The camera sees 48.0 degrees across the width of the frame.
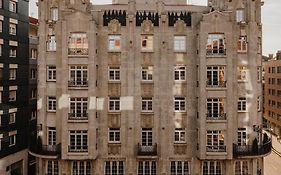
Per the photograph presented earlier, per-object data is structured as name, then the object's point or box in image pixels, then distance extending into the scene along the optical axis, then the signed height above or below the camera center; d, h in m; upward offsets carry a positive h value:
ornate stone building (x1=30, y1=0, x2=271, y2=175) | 33.50 -0.68
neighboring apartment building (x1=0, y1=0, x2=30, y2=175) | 36.22 +0.01
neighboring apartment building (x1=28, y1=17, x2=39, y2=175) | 42.44 -0.19
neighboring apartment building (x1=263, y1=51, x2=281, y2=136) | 79.06 -1.47
